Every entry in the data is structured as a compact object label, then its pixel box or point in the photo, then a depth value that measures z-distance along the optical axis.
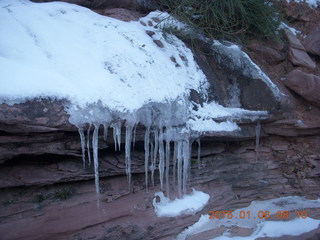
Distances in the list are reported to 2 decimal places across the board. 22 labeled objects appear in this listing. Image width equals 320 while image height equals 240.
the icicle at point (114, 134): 2.77
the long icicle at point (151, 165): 3.12
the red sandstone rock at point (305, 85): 4.09
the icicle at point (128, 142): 2.84
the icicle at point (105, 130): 2.72
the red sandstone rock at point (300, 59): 4.48
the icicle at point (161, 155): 3.10
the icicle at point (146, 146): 3.00
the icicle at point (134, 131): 2.89
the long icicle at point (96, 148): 2.67
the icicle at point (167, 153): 3.14
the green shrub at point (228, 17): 4.18
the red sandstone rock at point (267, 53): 4.47
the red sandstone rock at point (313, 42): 4.72
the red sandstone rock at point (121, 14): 4.10
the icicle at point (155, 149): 3.06
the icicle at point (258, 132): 3.89
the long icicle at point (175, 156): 3.23
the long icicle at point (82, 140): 2.62
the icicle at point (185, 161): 3.28
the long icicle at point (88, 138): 2.66
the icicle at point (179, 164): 3.24
